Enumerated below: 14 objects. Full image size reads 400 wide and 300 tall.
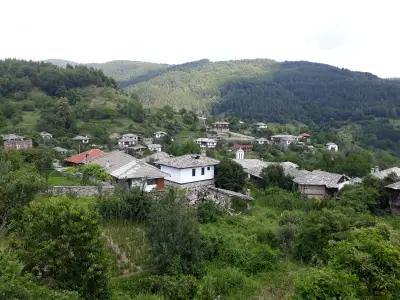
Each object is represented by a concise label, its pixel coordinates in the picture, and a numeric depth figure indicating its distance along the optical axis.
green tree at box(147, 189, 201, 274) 16.61
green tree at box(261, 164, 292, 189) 34.97
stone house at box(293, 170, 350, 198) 32.75
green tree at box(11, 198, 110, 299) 11.60
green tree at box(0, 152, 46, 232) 15.48
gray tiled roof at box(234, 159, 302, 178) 36.92
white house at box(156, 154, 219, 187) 31.14
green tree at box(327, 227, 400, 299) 10.93
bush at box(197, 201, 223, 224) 23.80
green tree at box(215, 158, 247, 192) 31.95
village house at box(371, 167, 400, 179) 30.94
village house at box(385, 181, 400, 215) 28.24
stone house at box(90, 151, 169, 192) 28.31
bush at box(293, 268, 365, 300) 10.07
